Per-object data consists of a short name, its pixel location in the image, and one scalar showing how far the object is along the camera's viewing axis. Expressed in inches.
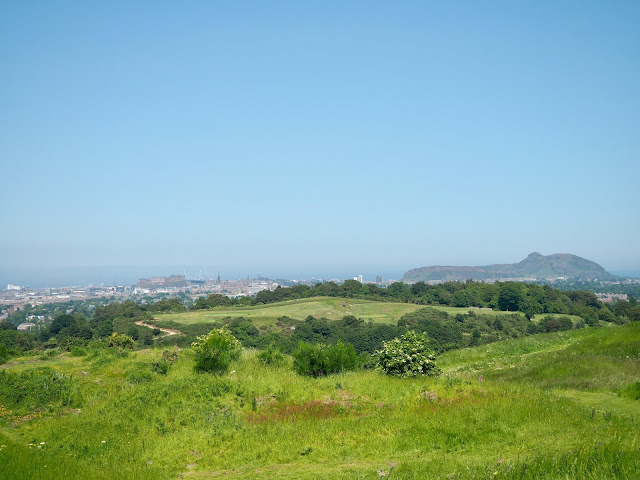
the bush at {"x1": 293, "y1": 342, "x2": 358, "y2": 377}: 691.4
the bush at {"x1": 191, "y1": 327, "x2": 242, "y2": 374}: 684.1
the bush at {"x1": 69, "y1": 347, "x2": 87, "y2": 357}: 860.4
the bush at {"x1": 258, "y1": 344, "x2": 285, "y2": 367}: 746.9
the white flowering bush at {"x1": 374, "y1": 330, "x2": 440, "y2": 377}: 634.2
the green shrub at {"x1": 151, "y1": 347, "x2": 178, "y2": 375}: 701.9
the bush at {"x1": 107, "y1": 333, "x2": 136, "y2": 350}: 915.5
